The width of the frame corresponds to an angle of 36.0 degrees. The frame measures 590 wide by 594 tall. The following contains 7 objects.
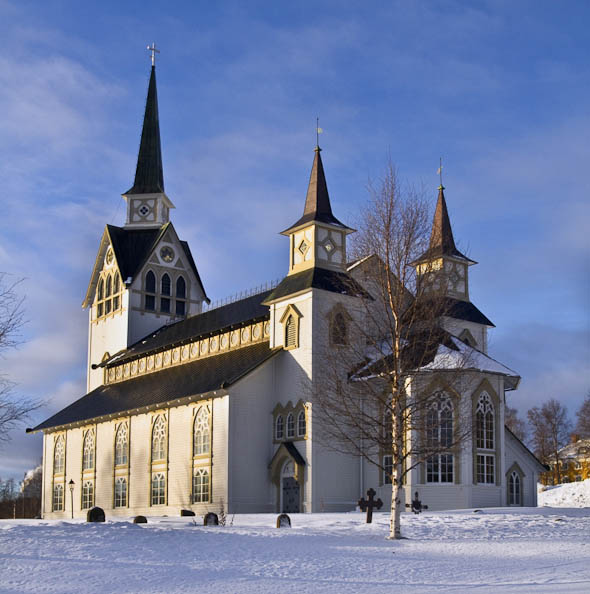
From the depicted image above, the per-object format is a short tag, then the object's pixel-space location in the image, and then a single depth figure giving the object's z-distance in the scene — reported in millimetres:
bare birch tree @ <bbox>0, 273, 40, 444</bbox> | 22930
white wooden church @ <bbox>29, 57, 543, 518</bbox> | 35469
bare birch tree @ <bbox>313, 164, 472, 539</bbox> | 24188
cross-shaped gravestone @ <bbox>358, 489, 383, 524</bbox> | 27656
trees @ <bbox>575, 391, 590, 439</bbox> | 82312
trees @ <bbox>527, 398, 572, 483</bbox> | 88750
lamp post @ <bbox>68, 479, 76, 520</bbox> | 48072
